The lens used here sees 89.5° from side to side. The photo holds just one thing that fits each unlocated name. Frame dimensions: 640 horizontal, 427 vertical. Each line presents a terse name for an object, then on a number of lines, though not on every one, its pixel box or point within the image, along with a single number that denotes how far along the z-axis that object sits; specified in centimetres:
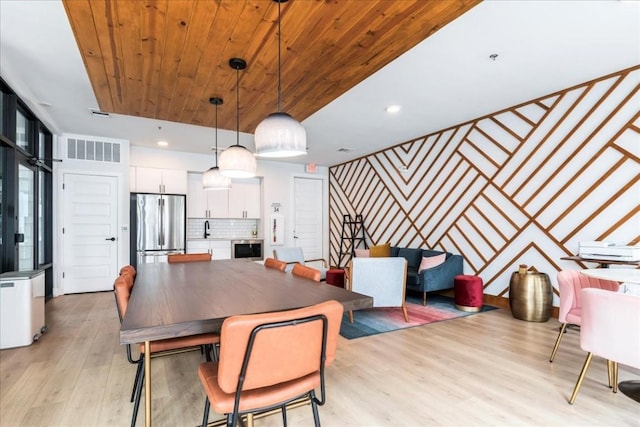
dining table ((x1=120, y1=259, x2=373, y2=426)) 121
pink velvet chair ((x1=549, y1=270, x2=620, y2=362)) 234
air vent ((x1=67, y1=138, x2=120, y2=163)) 509
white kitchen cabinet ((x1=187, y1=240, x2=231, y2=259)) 621
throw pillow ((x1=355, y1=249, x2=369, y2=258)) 550
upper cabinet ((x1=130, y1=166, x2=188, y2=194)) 570
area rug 331
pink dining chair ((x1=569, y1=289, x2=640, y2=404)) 165
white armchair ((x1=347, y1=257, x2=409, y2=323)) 353
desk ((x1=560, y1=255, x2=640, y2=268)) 279
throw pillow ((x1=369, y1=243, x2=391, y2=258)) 563
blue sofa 434
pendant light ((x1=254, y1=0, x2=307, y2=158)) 172
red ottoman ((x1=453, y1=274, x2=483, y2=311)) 402
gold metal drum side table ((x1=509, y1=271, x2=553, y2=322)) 352
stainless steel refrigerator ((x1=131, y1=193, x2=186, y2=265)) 541
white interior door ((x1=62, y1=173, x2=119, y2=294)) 505
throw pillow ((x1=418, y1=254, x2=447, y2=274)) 439
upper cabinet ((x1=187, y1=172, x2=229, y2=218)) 633
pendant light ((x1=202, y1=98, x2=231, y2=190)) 319
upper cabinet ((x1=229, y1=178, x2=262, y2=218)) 668
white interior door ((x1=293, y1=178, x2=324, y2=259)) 741
